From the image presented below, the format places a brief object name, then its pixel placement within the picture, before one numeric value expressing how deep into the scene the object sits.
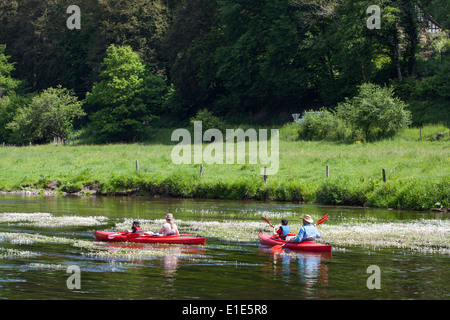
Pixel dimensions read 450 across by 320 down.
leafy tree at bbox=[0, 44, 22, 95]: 88.94
